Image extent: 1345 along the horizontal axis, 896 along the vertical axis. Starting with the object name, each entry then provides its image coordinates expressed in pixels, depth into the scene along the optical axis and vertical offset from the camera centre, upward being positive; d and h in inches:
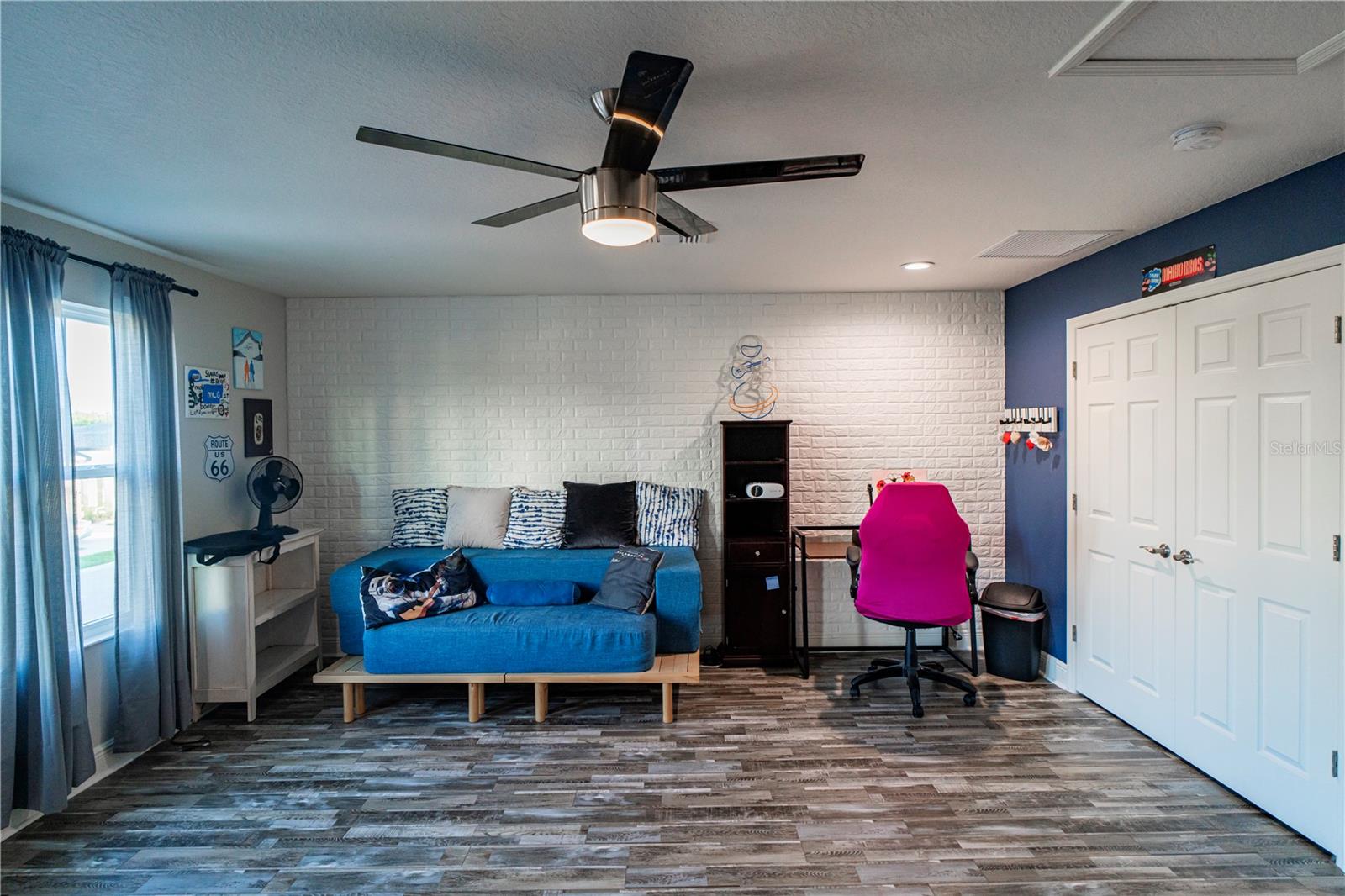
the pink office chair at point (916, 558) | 136.5 -26.4
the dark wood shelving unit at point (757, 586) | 170.7 -39.0
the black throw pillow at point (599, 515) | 176.6 -20.9
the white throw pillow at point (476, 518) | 176.2 -20.8
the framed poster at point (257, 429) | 167.0 +4.2
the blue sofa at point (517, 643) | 140.6 -43.2
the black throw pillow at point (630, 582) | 150.8 -33.6
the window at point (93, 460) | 119.0 -2.0
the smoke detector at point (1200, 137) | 82.7 +36.6
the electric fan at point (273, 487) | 155.6 -10.1
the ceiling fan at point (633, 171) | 59.2 +27.1
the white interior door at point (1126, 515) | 125.0 -17.9
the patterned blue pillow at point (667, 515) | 177.8 -21.2
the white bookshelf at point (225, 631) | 138.9 -39.0
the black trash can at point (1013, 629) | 157.0 -47.8
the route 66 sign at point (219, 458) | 152.0 -2.8
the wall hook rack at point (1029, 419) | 159.5 +2.5
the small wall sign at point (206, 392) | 146.3 +12.3
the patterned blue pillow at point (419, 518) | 178.9 -20.7
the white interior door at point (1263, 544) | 95.0 -19.2
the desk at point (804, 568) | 165.9 -36.1
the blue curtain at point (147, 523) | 122.2 -14.5
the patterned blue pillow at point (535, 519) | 176.4 -21.5
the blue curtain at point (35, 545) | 98.6 -14.5
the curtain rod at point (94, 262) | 113.4 +33.0
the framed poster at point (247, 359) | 164.2 +21.8
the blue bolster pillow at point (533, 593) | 154.3 -36.1
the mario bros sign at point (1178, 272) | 115.6 +28.2
